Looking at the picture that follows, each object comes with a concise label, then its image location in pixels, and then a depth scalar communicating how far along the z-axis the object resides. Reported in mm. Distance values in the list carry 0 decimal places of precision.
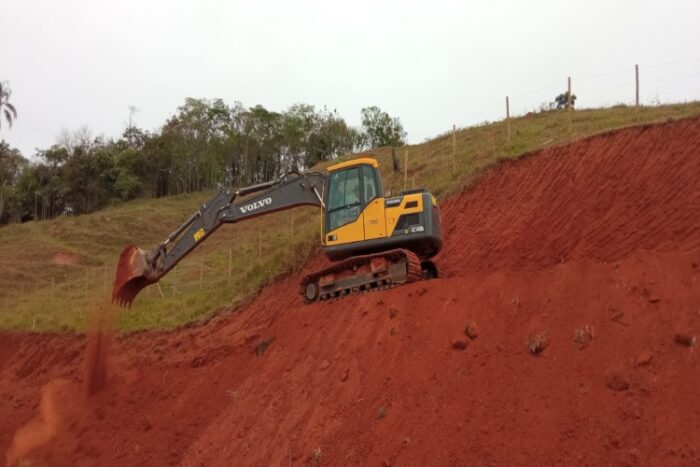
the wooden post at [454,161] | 23617
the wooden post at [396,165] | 29656
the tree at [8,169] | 62750
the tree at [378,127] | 62125
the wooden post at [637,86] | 23269
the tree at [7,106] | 53050
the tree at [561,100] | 34200
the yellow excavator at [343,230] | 13570
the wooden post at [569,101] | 23295
